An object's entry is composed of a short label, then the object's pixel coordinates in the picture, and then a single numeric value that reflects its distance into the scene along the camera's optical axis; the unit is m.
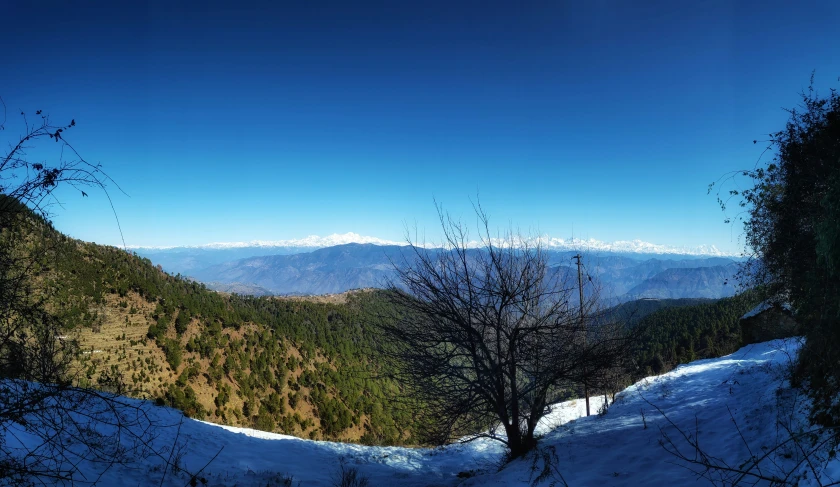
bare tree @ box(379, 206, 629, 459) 8.32
